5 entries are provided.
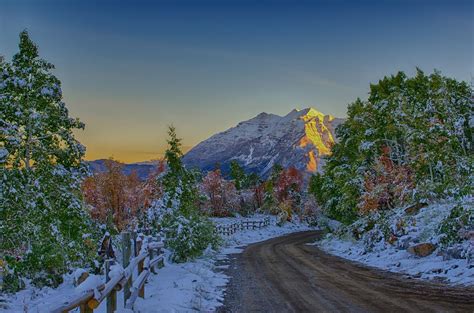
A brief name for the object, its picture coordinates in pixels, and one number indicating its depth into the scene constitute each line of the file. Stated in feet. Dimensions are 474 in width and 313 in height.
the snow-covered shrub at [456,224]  44.86
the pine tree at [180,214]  61.16
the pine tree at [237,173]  321.32
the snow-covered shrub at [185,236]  60.70
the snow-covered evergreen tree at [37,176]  47.50
